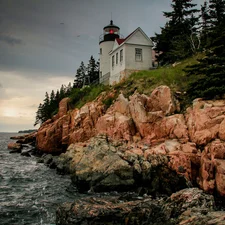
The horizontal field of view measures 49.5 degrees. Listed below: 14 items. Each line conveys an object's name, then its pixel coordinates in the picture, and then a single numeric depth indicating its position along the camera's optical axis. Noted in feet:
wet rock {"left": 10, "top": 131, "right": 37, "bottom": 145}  159.43
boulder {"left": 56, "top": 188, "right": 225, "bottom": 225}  28.71
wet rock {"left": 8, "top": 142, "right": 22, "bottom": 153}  130.82
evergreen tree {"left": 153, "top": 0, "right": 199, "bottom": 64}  111.14
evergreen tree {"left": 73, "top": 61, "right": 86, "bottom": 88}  207.74
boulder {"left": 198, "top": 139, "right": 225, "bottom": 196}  42.34
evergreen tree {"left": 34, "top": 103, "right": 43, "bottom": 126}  252.83
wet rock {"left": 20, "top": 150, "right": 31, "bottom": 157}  113.13
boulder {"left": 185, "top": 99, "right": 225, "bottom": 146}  50.80
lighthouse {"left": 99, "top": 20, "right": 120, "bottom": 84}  130.31
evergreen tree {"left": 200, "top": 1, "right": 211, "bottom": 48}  120.98
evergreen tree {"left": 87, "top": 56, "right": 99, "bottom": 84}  194.08
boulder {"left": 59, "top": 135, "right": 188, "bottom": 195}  49.14
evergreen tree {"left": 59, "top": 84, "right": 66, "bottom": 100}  172.16
